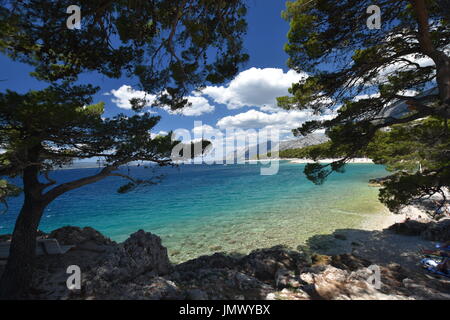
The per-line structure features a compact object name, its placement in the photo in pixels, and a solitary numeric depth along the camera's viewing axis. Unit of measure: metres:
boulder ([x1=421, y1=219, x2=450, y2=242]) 8.49
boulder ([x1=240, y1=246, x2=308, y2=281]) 6.12
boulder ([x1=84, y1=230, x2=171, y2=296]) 4.36
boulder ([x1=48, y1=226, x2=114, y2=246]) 8.38
